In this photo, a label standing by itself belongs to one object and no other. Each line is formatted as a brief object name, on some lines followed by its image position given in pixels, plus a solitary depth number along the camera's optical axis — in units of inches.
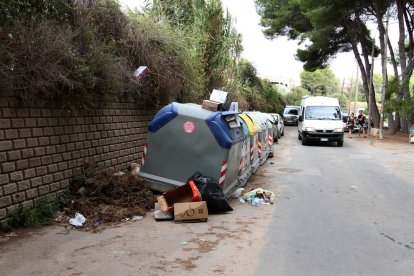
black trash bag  272.2
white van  799.1
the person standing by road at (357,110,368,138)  1140.5
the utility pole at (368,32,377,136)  1176.4
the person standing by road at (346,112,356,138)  1199.6
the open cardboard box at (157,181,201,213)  270.8
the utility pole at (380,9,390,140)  1045.3
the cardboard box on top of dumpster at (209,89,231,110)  377.3
